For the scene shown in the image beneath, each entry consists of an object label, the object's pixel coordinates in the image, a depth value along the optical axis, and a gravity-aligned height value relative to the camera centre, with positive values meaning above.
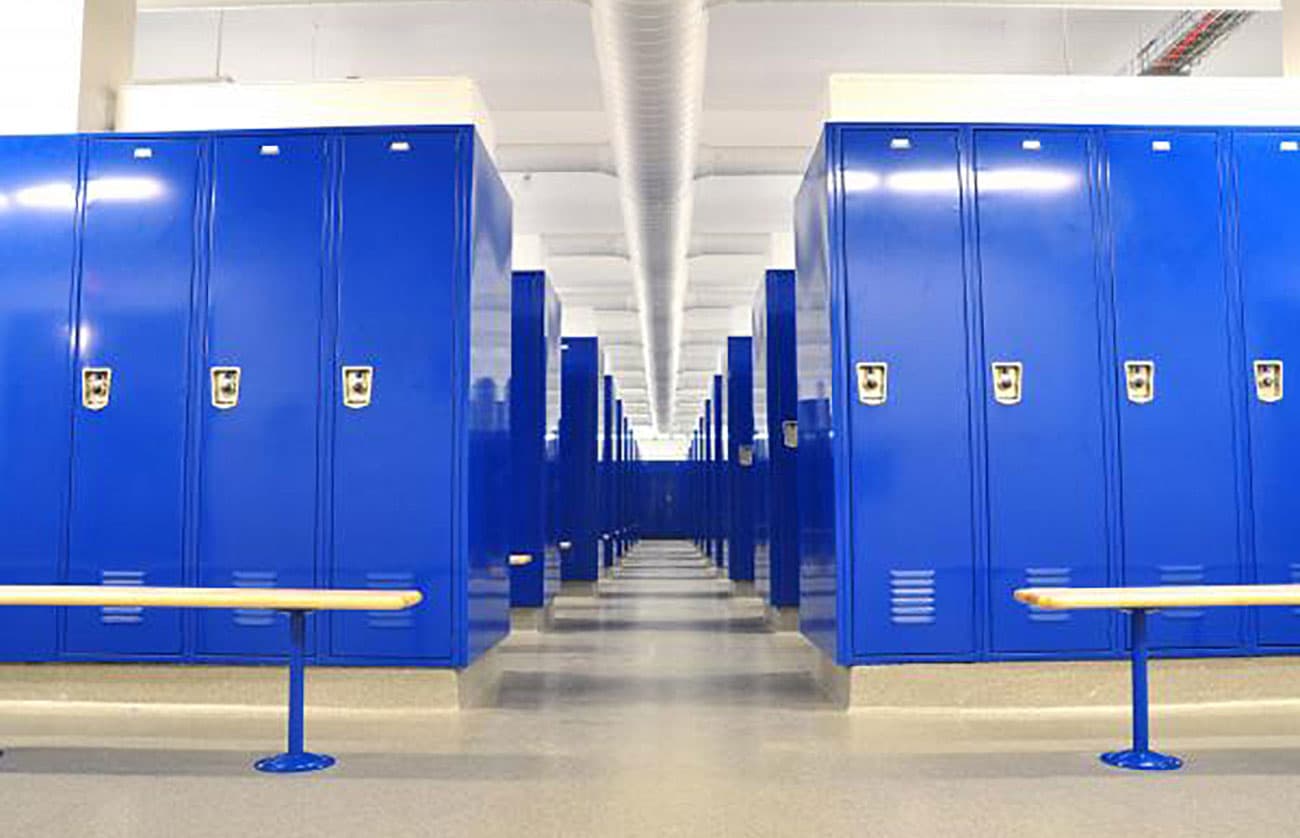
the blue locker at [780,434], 7.86 +0.46
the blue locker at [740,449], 10.61 +0.47
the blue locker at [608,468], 13.45 +0.37
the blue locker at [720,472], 12.41 +0.30
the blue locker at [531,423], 8.00 +0.57
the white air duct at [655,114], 5.42 +2.36
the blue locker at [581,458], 10.68 +0.39
